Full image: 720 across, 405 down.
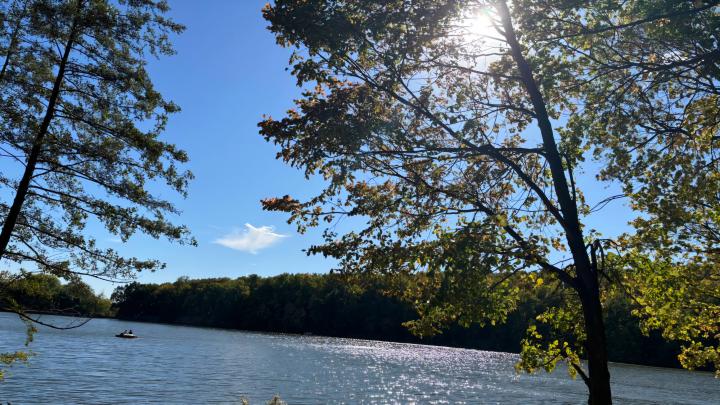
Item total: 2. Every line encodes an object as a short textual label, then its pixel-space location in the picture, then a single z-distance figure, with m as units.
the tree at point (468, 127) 10.44
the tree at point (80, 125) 13.94
